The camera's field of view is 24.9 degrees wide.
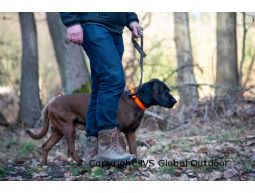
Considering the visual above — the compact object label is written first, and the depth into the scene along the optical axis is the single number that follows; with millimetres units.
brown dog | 6746
